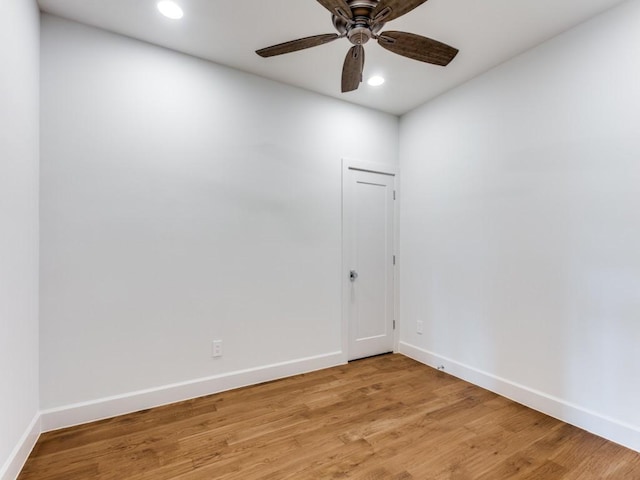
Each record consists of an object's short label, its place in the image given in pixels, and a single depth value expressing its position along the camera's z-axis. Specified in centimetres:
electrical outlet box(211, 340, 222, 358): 269
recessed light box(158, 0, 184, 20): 207
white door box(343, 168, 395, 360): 342
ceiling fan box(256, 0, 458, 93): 152
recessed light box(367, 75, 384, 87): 293
